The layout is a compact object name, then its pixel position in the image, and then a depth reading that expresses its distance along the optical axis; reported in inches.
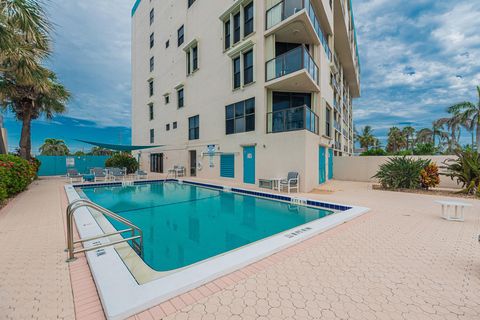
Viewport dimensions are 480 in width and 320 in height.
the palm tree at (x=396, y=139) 1829.1
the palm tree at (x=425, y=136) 1642.5
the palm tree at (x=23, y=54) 231.3
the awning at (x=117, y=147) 655.1
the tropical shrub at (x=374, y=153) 825.5
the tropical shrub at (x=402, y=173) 446.3
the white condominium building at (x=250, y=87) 460.4
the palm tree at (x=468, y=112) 844.6
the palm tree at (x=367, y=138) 2087.8
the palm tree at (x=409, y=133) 1794.7
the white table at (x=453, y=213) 229.5
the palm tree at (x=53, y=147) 1444.4
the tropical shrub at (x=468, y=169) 378.6
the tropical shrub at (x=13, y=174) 291.6
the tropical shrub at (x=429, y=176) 432.1
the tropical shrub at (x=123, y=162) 852.0
